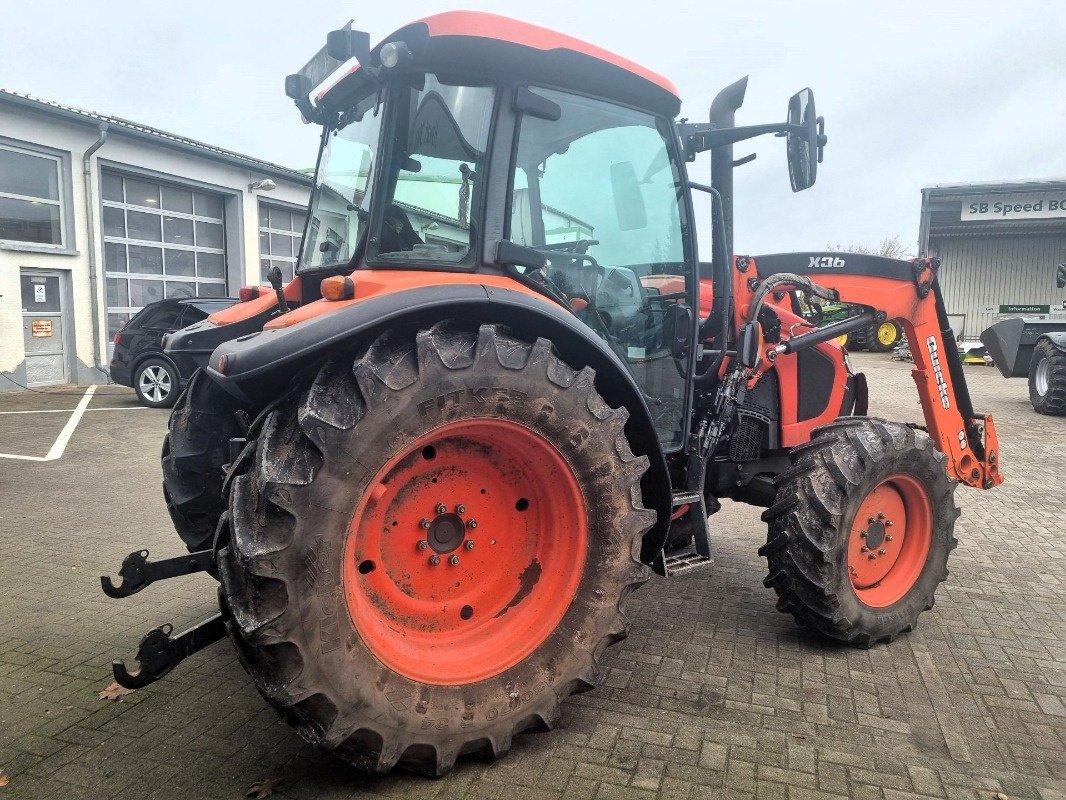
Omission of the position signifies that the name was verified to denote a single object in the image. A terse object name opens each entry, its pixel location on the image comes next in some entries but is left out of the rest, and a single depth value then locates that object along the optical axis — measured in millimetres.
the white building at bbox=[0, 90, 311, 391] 13727
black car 12148
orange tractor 2338
